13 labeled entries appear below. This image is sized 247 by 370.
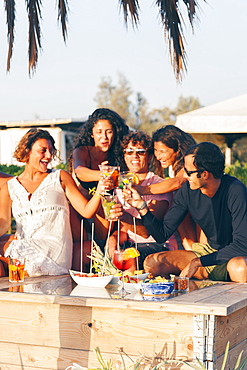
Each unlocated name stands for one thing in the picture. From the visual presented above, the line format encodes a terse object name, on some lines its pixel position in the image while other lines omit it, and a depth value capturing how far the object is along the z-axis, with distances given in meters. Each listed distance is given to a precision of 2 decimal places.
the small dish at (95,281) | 3.65
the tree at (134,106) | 44.19
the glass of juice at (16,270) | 3.83
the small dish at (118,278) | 3.74
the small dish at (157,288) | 3.34
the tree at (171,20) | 4.62
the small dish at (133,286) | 3.58
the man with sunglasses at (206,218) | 4.26
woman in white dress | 4.39
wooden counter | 3.01
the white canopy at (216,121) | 9.18
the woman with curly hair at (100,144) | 5.09
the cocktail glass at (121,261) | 3.46
